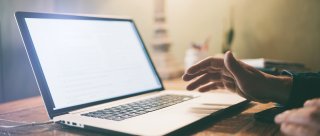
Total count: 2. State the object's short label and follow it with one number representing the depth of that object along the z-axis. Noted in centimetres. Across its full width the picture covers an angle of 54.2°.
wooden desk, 56
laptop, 59
